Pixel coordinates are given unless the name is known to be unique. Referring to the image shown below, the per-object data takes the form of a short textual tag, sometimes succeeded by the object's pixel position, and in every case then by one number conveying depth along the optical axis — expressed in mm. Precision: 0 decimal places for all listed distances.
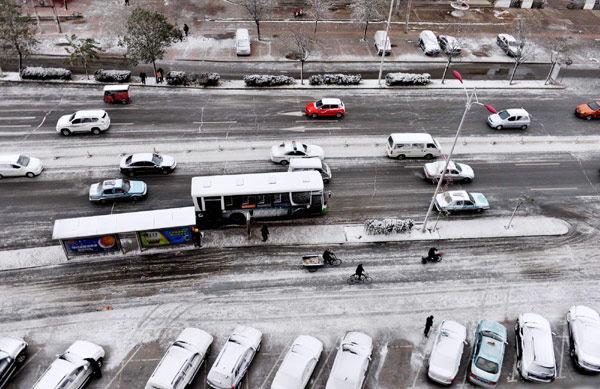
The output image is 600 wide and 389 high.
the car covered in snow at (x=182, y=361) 20875
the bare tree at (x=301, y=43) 45219
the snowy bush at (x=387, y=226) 30016
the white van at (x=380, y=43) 52250
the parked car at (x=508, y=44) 53319
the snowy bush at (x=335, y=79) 46094
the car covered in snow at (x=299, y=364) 21234
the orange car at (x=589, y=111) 42969
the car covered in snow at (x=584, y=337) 22936
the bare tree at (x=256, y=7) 53406
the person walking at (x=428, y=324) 23817
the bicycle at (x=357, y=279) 27438
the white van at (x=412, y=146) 36281
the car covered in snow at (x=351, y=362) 21141
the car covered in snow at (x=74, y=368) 20688
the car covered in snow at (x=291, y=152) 35188
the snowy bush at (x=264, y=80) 45344
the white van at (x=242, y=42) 51125
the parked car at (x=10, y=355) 21609
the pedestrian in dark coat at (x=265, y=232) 29000
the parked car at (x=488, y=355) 22062
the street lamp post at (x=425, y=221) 28656
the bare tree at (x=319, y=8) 55625
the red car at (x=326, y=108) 40812
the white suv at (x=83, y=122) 37438
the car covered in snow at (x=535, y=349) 22297
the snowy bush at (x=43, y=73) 44500
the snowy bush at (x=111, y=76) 44688
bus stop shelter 26781
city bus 28703
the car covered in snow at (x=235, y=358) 21266
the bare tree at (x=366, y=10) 52938
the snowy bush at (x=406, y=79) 46594
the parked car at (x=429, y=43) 52750
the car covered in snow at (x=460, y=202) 31969
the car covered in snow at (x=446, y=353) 22109
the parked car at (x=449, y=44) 51391
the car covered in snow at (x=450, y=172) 34375
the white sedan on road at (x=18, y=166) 32844
